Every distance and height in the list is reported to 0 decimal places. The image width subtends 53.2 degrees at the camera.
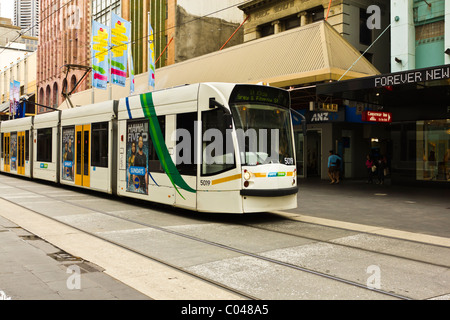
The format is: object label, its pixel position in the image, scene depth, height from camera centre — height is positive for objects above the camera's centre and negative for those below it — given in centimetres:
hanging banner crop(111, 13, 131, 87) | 2366 +561
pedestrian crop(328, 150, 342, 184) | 2170 -53
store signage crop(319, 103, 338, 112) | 1876 +204
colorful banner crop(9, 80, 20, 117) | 4368 +595
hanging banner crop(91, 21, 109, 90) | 2481 +561
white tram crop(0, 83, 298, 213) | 975 +18
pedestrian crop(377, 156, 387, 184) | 2169 -72
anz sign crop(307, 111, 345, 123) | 2283 +199
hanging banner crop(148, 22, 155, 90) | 2344 +469
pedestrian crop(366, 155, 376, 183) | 2208 -64
